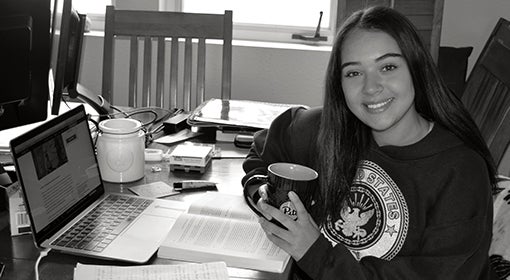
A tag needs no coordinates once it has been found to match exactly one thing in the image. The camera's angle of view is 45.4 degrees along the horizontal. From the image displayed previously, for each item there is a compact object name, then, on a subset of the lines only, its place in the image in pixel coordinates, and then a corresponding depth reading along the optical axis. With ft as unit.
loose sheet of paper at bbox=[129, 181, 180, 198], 4.60
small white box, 5.16
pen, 4.74
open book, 3.59
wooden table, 3.42
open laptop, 3.59
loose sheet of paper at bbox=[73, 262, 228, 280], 3.34
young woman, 3.65
